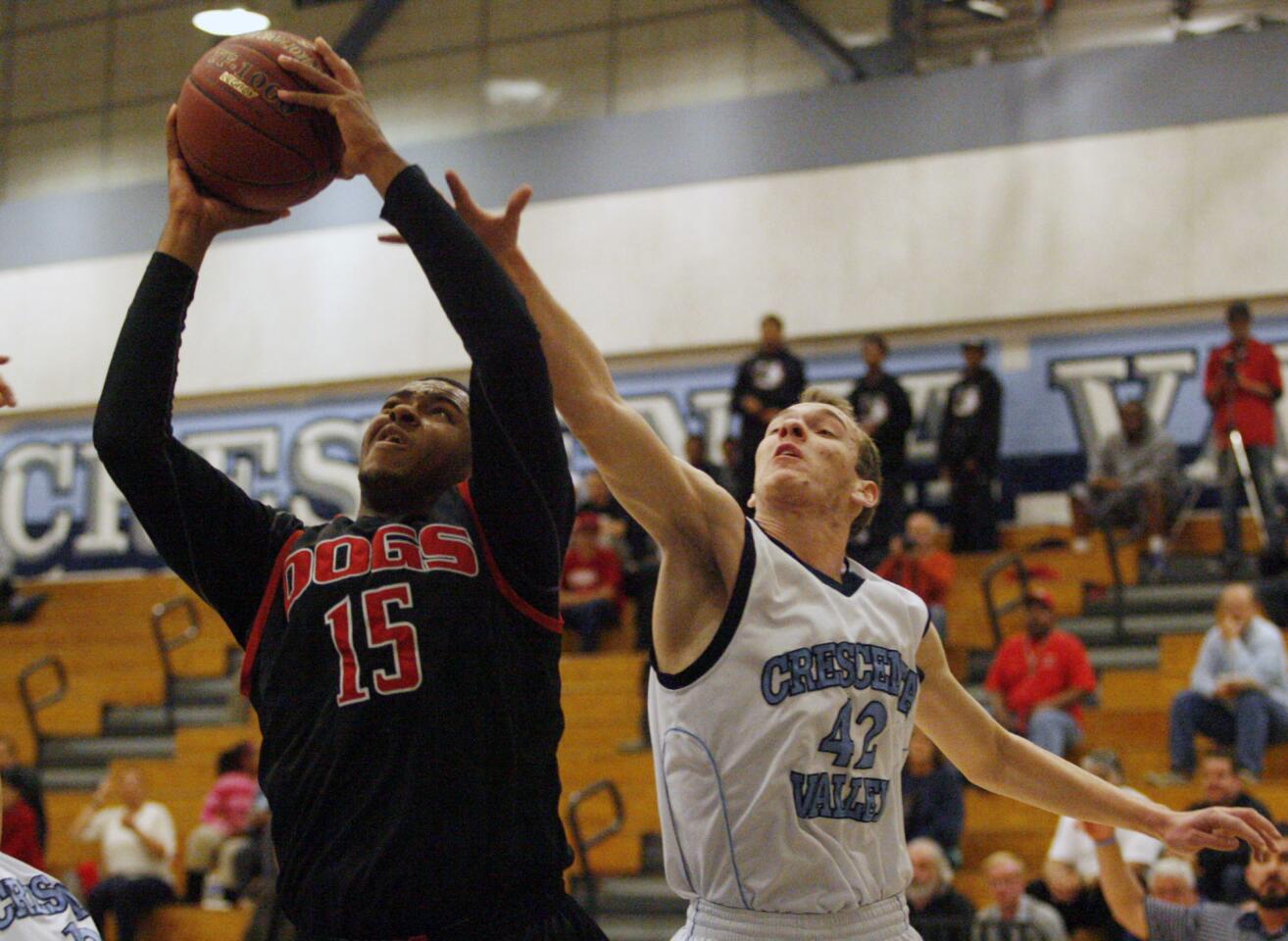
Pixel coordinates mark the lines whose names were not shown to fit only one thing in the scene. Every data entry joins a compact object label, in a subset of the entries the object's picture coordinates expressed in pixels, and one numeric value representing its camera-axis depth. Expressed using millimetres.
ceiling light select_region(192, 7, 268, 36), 15948
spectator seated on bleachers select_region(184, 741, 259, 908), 11469
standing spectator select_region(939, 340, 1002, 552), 13938
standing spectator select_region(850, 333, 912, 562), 13570
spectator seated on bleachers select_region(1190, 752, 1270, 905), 8617
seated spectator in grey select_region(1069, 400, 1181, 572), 13375
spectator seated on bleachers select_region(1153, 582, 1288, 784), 10211
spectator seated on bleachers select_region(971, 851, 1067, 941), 8766
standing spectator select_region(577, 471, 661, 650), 13820
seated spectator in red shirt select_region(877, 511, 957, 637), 12375
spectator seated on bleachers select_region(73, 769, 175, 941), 10984
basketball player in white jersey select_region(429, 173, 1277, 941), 3732
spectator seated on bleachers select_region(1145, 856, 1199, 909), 8258
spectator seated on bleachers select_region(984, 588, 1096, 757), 10648
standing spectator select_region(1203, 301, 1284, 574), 12445
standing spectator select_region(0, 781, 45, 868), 10078
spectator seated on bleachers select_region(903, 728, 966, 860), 9836
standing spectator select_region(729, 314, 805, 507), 13719
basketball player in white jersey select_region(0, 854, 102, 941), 3219
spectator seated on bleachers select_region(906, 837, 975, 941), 9078
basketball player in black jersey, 3043
